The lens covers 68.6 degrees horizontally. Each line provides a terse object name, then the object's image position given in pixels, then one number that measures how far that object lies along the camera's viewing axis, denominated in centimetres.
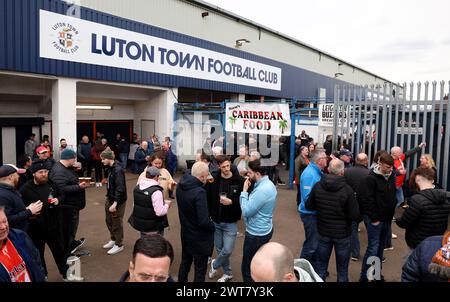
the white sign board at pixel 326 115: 1012
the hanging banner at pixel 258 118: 1034
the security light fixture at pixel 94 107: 1362
